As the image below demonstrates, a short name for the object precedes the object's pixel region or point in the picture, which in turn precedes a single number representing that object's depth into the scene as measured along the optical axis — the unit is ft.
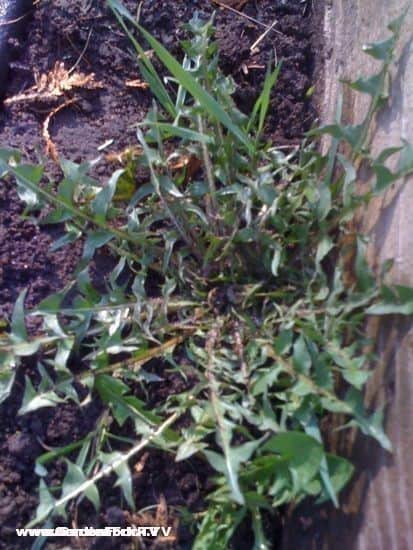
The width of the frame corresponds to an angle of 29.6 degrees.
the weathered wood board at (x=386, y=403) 1.49
